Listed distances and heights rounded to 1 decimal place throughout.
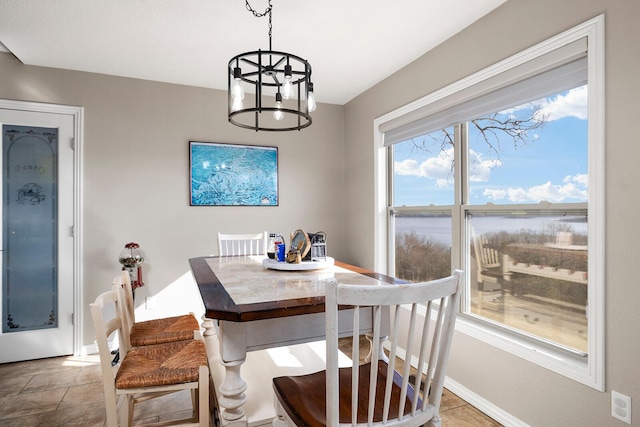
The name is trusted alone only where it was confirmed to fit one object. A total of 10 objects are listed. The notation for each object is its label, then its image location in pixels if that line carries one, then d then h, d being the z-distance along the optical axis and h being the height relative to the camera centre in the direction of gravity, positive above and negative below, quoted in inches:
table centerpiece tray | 81.4 -12.1
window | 68.4 +3.8
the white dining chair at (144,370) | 58.4 -27.0
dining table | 51.5 -14.8
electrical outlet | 61.8 -33.9
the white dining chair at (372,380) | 38.4 -21.7
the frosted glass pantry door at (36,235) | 119.0 -7.4
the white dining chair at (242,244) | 119.7 -11.3
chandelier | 66.2 +24.4
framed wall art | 138.6 +15.3
